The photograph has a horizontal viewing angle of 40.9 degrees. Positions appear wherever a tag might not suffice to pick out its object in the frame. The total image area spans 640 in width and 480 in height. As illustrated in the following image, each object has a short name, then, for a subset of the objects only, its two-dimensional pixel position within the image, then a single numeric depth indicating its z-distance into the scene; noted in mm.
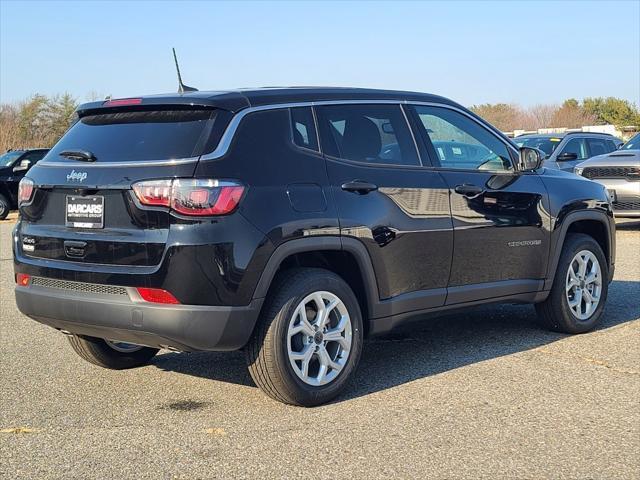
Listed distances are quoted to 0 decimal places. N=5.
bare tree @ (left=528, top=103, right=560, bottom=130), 71750
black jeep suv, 4527
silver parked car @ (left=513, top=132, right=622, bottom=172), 16469
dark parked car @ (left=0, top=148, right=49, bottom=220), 23031
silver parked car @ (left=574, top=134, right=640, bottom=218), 14062
